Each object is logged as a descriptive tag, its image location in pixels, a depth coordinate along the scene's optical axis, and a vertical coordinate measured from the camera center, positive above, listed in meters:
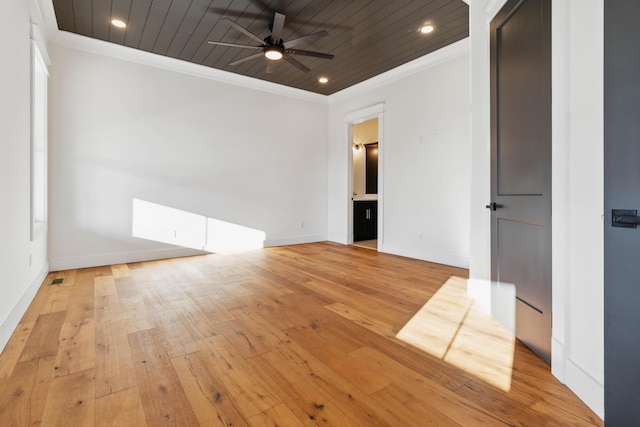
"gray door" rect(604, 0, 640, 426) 1.02 +0.03
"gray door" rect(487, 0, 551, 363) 1.68 +0.33
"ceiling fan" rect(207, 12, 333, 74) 3.09 +1.89
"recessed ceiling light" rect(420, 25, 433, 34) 3.58 +2.21
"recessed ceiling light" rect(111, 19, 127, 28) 3.48 +2.21
